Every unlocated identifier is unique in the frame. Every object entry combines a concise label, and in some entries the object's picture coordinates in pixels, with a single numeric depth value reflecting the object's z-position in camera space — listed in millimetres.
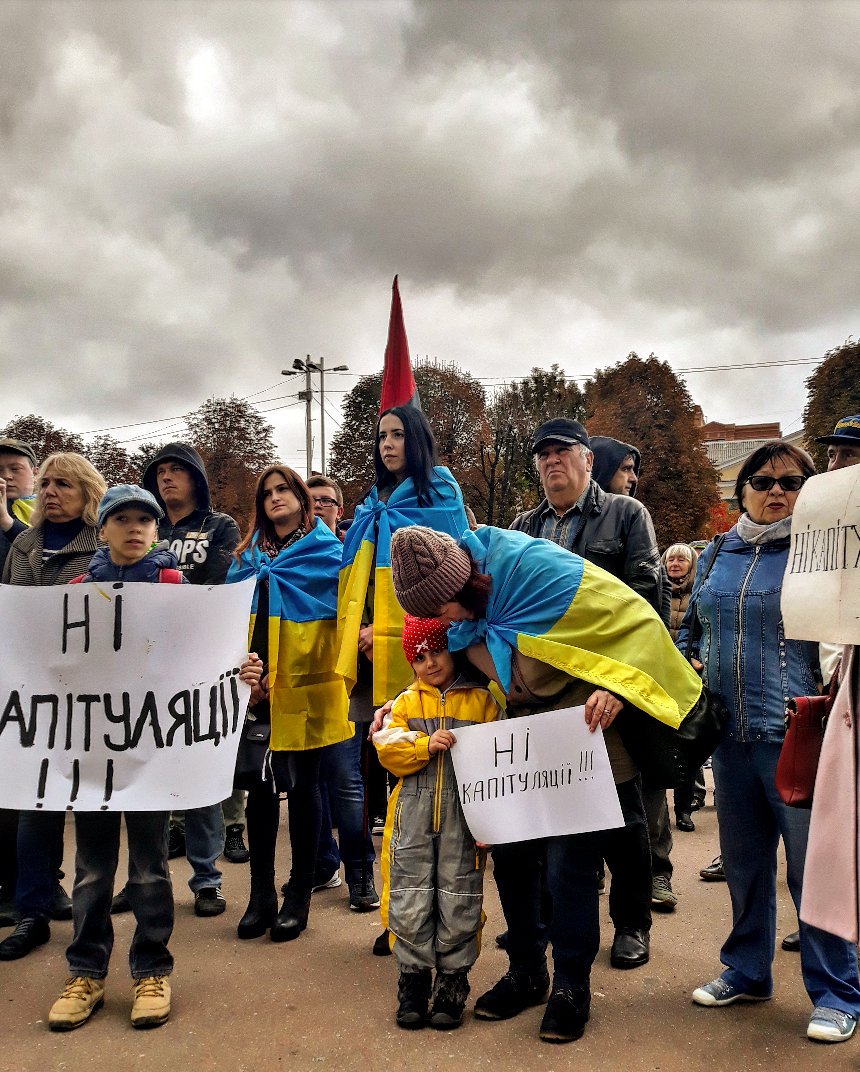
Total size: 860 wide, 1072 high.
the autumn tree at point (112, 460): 31609
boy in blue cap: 3467
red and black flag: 4777
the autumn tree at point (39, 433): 29016
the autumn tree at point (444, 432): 33031
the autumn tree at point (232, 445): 33594
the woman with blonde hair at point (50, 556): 4188
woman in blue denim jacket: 3463
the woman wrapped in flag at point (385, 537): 4418
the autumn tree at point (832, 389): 31625
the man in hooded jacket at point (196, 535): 4848
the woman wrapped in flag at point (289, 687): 4359
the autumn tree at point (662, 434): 35688
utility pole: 41656
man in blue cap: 3668
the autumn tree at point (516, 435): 28400
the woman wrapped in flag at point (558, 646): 3150
